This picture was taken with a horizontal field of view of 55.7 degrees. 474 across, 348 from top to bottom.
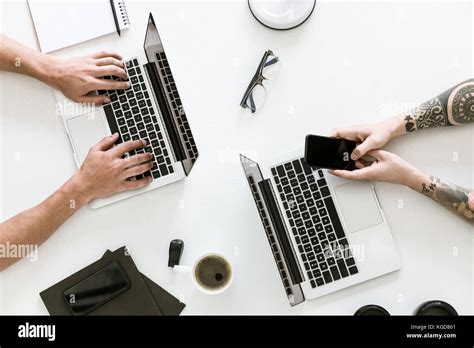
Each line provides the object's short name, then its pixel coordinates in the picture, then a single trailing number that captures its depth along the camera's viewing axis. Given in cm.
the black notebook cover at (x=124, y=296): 145
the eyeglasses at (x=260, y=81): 144
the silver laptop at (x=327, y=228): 142
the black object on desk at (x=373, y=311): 142
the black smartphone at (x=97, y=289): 144
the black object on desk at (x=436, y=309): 141
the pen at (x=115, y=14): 145
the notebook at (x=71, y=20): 147
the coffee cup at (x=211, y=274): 137
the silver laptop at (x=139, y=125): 144
